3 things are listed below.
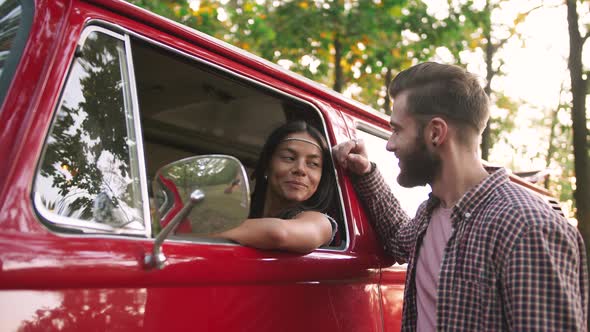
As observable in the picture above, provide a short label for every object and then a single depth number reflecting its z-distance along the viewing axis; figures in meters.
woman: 2.01
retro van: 1.35
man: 1.76
